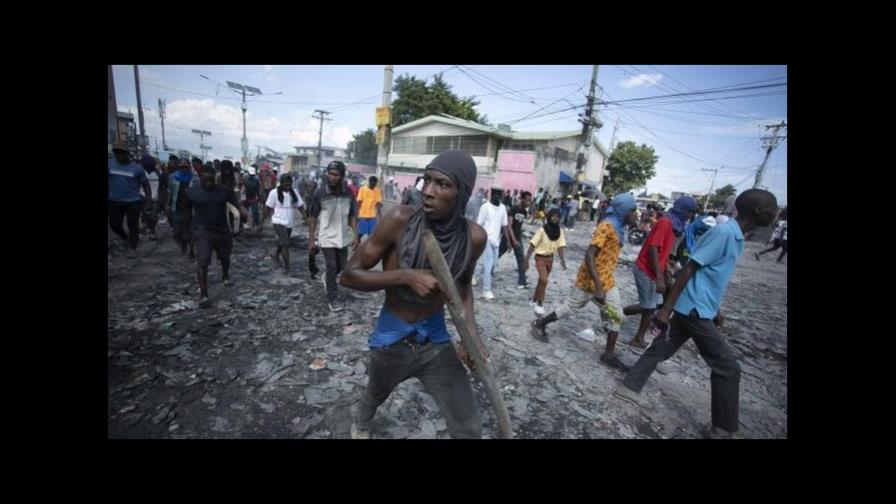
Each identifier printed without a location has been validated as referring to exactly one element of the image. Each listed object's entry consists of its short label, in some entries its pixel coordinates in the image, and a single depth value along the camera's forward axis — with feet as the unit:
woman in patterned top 12.41
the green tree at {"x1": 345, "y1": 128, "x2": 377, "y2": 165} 196.75
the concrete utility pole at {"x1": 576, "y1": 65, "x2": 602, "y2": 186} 58.13
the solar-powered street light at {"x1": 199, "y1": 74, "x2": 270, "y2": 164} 122.52
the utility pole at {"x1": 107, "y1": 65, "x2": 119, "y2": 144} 64.18
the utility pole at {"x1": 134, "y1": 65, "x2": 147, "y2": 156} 63.10
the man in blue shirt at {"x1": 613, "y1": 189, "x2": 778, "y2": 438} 8.66
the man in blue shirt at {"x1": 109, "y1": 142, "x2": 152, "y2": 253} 18.20
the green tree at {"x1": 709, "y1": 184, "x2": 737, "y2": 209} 190.10
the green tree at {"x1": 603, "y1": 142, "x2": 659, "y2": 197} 116.06
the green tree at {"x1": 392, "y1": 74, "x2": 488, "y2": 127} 108.37
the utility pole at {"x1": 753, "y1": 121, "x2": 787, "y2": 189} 84.24
